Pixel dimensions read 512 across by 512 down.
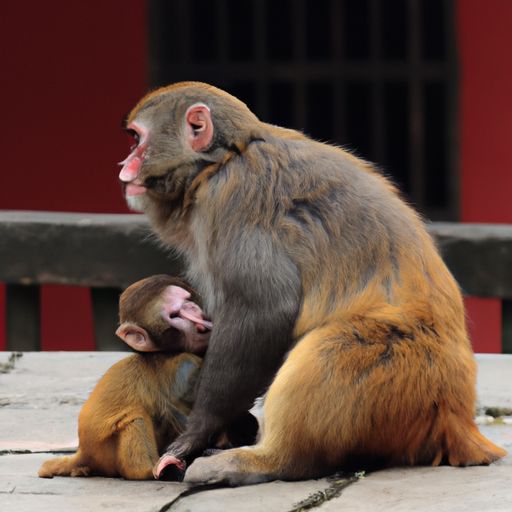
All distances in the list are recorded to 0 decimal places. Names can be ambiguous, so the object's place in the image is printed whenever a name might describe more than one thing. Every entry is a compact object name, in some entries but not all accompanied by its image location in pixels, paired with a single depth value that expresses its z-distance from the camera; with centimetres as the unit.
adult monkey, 929
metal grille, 1902
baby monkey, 946
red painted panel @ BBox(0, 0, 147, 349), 1894
